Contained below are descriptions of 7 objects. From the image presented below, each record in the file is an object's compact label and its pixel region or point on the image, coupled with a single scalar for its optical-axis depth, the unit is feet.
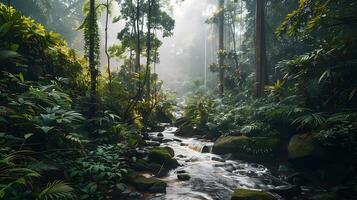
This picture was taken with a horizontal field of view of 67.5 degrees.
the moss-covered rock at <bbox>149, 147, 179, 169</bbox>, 26.63
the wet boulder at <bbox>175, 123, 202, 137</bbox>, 46.01
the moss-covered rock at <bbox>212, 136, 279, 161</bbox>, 30.25
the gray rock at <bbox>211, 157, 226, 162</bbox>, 30.30
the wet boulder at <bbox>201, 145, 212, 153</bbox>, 34.83
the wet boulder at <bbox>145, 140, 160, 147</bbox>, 33.42
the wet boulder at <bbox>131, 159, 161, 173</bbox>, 23.89
